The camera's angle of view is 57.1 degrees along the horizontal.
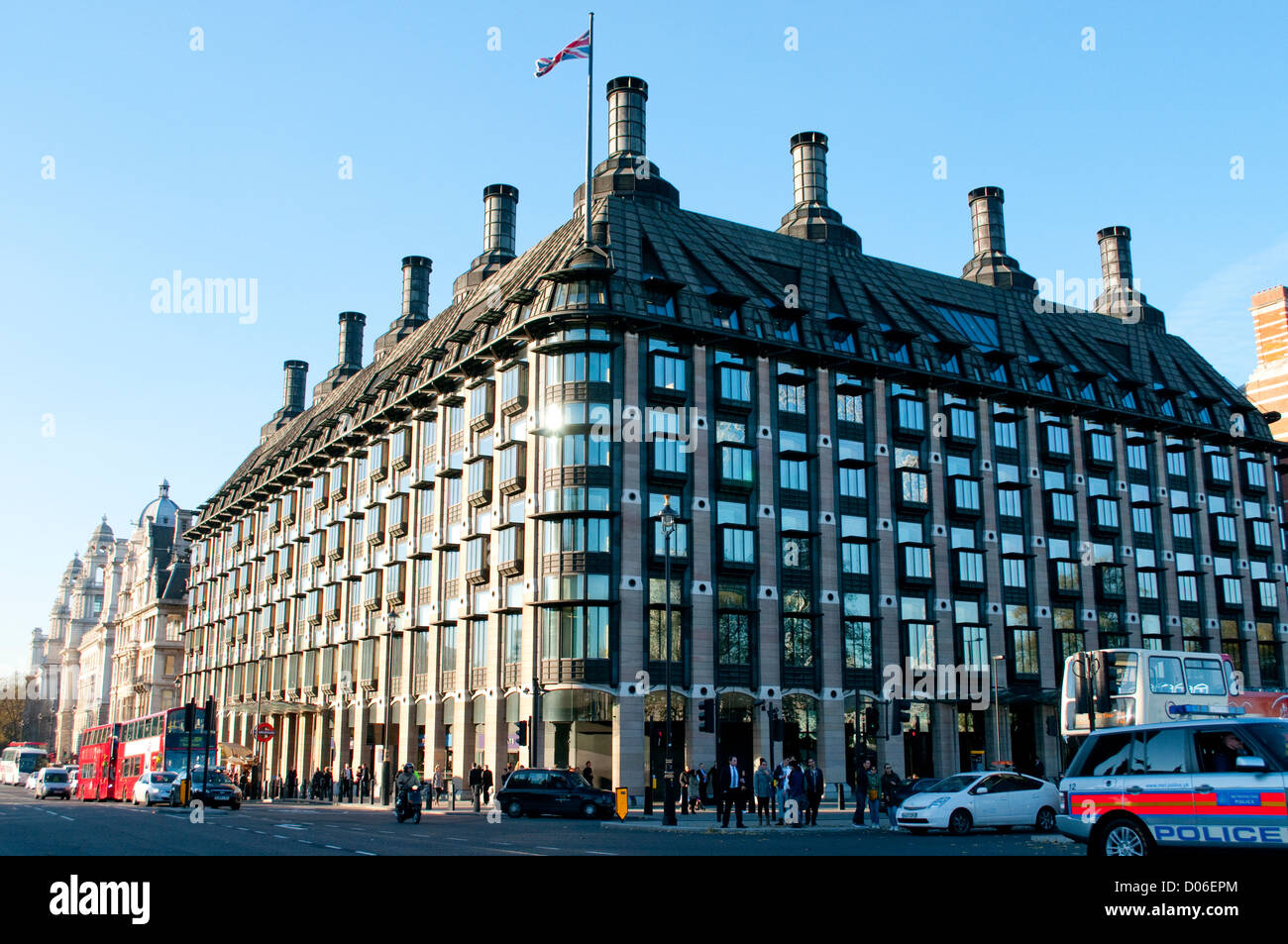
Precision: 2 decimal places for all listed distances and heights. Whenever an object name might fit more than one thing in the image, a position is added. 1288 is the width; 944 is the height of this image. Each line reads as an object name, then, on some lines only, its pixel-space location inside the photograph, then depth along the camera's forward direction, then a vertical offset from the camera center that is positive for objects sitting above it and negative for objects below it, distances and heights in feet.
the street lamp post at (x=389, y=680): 166.81 +4.56
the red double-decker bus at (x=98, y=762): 201.67 -8.47
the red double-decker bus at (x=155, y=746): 170.91 -5.01
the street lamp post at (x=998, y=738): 191.11 -5.49
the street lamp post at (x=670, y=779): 112.27 -6.66
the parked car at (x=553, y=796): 133.28 -9.75
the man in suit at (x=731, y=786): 109.09 -7.37
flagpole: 163.28 +88.77
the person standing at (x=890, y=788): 108.58 -7.50
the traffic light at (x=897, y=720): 121.29 -1.51
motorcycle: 116.78 -9.13
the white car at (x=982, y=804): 91.97 -7.71
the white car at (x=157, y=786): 163.32 -10.04
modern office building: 170.30 +33.44
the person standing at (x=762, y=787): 112.98 -7.62
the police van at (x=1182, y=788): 43.73 -3.29
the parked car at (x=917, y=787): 101.68 -7.24
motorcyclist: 118.21 -6.93
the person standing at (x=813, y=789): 113.09 -7.94
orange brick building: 322.75 +96.76
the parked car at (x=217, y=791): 155.02 -10.36
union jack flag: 160.97 +87.71
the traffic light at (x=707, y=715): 117.19 -0.78
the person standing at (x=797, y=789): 107.65 -7.45
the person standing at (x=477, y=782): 151.33 -9.06
